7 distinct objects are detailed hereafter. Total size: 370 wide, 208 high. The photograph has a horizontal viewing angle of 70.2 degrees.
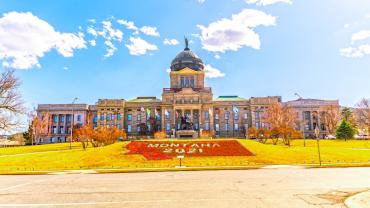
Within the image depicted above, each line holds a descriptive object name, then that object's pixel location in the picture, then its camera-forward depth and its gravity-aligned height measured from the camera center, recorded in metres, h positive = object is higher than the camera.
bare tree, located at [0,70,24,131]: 38.56 +4.80
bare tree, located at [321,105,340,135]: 84.23 +3.03
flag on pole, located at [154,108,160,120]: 95.31 +5.15
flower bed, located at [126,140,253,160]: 37.50 -3.22
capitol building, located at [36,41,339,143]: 92.38 +6.08
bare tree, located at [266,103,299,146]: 55.49 +1.91
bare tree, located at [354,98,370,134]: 85.74 +3.99
